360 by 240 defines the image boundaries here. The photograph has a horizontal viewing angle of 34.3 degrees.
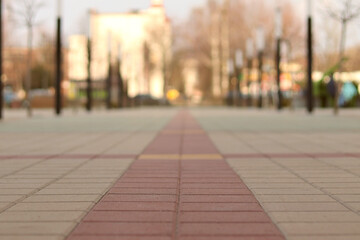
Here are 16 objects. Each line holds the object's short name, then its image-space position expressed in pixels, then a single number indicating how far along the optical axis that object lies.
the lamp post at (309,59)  26.56
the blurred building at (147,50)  52.72
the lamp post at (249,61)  44.96
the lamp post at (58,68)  27.58
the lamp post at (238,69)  49.14
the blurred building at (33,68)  63.61
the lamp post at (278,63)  34.06
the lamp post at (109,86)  43.09
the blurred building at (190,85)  154.82
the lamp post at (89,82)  35.75
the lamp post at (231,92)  54.16
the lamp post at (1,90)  22.10
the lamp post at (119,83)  46.03
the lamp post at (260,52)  38.94
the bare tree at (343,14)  23.64
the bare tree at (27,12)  26.19
